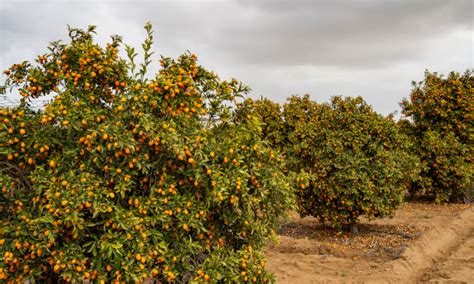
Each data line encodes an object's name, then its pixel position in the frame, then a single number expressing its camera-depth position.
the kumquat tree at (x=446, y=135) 14.05
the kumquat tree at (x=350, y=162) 9.09
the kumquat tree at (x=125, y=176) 3.58
